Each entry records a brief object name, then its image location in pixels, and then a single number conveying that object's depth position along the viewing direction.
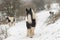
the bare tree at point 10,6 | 38.91
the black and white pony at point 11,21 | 26.50
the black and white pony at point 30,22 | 14.18
